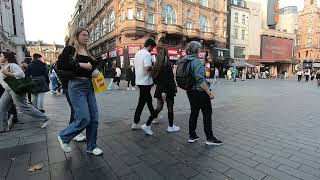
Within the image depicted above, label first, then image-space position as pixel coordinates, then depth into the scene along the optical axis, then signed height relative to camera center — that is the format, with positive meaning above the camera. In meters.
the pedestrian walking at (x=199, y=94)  3.97 -0.45
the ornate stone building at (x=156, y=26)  28.33 +5.81
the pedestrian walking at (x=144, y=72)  4.79 -0.07
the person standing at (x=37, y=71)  7.23 +0.01
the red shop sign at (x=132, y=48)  28.64 +2.47
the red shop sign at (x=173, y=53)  31.53 +2.01
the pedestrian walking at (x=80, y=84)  3.30 -0.19
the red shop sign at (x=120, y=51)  29.35 +2.26
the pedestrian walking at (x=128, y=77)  11.45 -0.39
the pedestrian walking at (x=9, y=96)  4.99 -0.52
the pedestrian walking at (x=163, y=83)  4.71 -0.30
